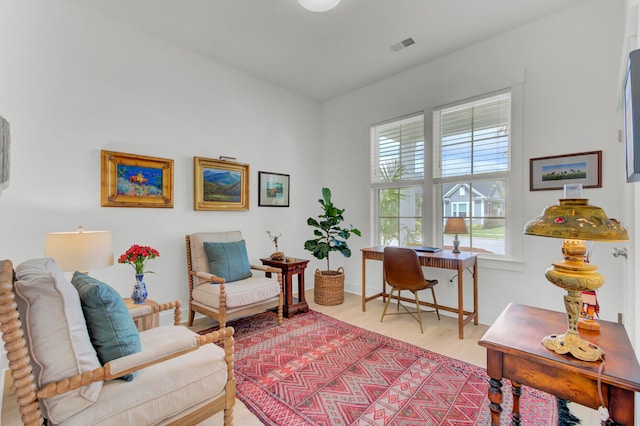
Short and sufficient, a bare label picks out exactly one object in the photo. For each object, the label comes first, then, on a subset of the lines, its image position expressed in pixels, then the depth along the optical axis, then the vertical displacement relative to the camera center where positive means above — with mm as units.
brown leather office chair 3010 -618
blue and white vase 2385 -651
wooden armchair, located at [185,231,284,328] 2867 -766
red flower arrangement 2429 -366
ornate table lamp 1043 -153
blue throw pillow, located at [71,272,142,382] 1316 -522
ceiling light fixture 2367 +1705
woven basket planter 3941 -1045
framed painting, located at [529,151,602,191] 2633 +396
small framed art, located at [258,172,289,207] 4172 +338
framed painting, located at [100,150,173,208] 2836 +330
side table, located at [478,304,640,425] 1018 -578
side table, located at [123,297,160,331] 1972 -747
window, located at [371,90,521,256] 3234 +464
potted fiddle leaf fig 3953 -527
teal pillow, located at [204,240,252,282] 3211 -549
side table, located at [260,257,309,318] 3518 -832
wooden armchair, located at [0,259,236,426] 1066 -653
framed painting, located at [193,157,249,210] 3496 +352
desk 2883 -537
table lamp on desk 3064 -146
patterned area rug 1808 -1253
